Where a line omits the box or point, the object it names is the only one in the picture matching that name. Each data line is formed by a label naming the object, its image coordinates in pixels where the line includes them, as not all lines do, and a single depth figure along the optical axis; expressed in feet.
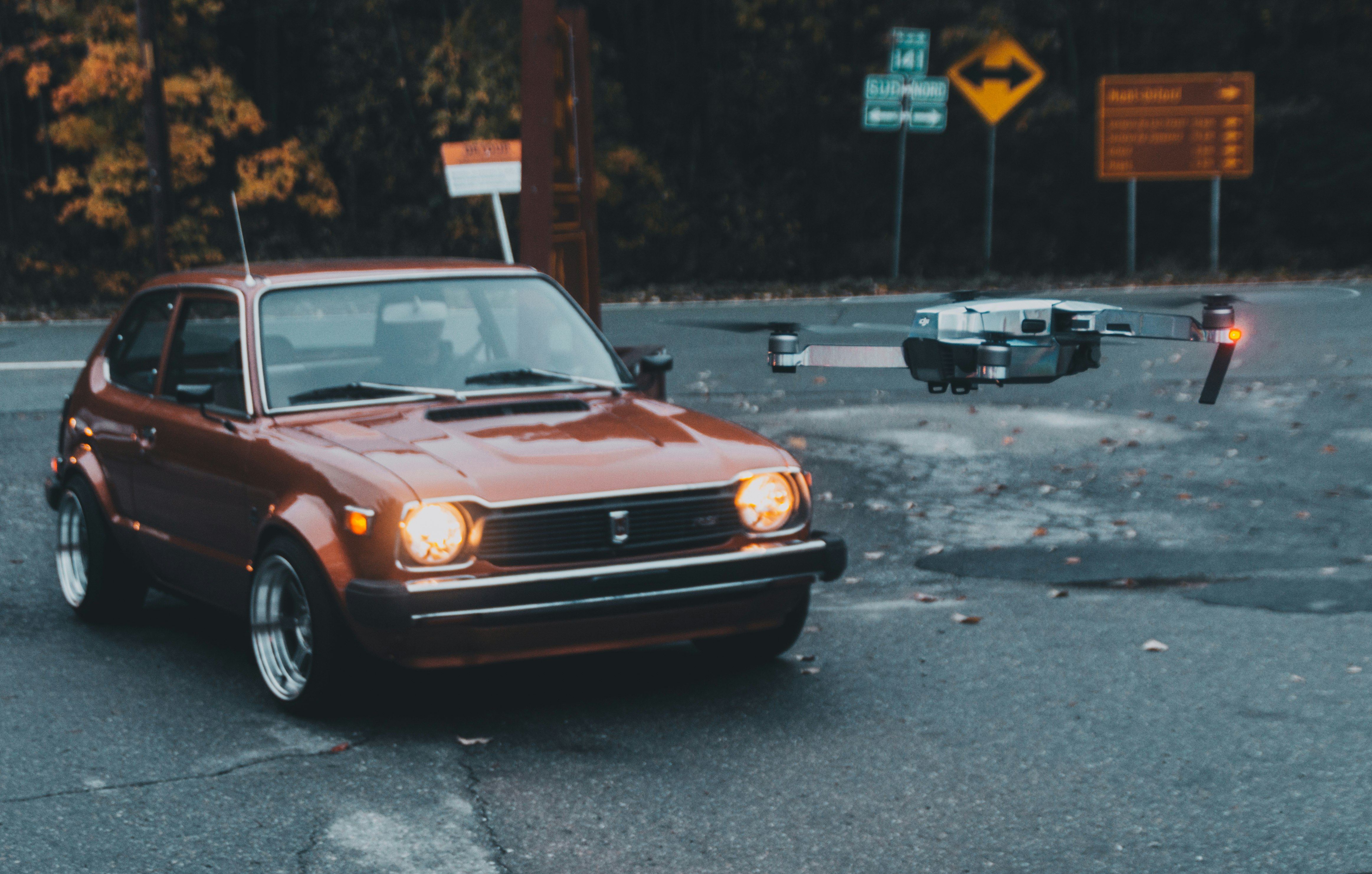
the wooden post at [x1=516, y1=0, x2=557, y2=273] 27.94
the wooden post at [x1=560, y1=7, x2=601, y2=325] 31.71
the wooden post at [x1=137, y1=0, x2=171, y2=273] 80.28
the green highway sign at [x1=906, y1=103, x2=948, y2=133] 65.67
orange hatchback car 17.29
